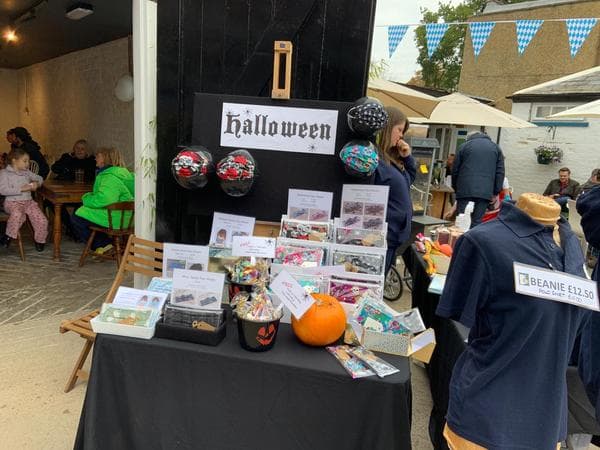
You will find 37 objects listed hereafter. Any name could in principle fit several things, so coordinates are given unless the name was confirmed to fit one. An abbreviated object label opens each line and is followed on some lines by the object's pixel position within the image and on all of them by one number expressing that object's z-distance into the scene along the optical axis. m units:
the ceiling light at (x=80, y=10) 5.31
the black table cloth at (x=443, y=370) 1.90
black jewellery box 1.66
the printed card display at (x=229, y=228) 2.33
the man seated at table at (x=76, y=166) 6.48
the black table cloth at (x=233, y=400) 1.54
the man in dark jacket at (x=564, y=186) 8.08
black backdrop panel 2.49
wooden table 5.14
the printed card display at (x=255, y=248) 1.89
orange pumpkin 1.63
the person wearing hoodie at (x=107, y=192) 4.73
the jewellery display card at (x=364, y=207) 2.18
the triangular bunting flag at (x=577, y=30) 5.62
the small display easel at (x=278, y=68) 2.25
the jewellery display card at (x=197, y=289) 1.71
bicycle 4.31
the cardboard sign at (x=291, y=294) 1.62
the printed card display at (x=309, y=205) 2.30
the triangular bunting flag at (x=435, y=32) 6.36
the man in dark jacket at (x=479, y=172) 5.09
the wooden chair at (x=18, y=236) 5.06
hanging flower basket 10.53
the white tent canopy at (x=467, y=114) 5.59
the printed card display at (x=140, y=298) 1.76
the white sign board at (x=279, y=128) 2.27
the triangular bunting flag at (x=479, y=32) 6.05
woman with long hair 2.62
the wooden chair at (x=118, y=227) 4.75
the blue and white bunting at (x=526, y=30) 5.86
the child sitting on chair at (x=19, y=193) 5.07
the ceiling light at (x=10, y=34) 6.96
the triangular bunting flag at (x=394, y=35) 6.71
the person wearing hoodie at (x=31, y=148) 6.34
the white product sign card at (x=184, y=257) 1.97
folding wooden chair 2.57
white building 9.77
